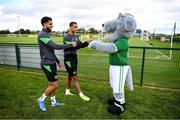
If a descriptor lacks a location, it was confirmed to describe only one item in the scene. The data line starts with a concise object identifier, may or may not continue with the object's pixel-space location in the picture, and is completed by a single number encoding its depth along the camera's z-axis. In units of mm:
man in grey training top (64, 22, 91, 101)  2887
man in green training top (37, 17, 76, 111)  2398
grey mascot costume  2341
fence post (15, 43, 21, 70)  4933
